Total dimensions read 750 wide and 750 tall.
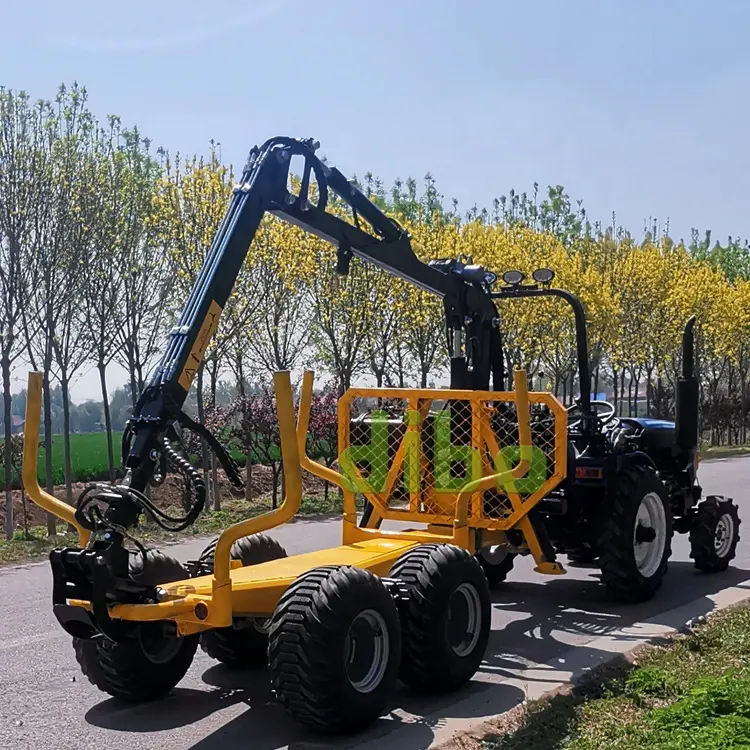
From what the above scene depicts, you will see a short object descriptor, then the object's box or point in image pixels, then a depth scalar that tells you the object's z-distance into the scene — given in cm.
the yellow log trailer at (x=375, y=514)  545
